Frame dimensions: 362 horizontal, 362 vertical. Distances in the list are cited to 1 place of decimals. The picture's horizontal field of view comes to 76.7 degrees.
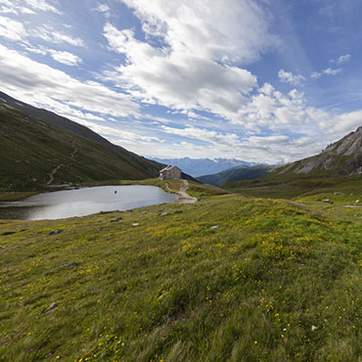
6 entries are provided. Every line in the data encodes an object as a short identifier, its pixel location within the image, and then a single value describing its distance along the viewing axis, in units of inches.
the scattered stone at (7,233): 1547.7
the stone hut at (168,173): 7549.2
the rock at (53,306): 432.6
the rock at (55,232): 1338.1
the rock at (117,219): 1616.4
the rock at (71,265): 658.8
